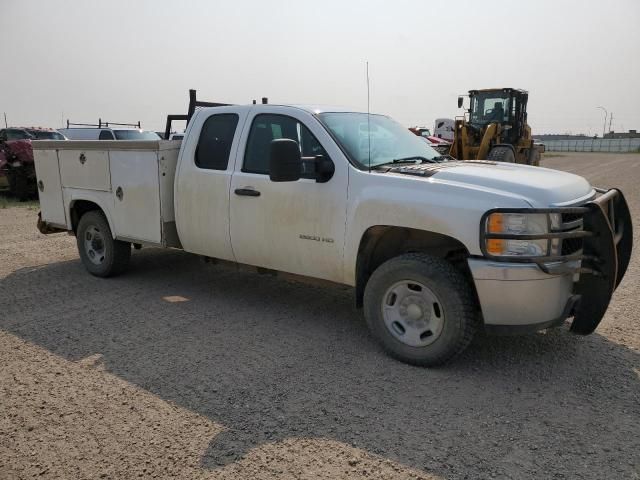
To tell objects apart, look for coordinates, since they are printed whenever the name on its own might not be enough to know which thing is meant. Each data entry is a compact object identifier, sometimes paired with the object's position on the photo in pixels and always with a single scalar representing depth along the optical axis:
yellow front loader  16.36
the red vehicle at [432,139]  16.15
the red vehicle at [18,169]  13.13
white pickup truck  3.51
